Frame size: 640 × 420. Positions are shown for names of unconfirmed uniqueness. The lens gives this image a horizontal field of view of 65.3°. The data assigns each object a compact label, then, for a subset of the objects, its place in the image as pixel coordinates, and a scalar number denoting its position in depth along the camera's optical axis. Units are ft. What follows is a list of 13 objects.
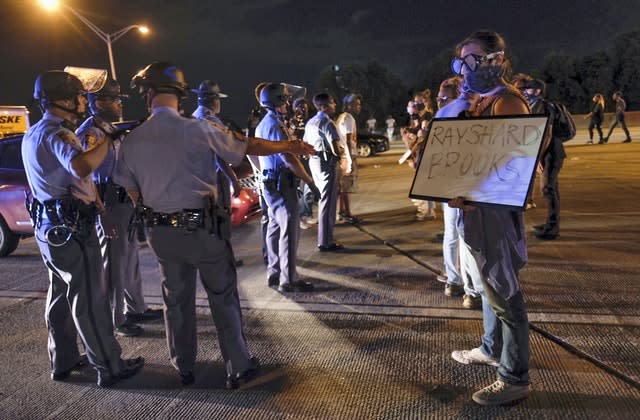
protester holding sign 8.95
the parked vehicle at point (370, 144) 70.69
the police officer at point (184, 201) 9.66
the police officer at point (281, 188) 16.03
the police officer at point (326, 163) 21.24
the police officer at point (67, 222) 10.41
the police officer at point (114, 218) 13.15
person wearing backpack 19.51
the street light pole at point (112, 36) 63.90
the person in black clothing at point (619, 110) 55.52
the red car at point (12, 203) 22.42
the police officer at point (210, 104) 16.24
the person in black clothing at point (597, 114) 55.02
